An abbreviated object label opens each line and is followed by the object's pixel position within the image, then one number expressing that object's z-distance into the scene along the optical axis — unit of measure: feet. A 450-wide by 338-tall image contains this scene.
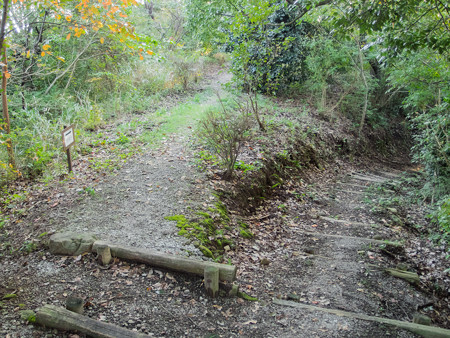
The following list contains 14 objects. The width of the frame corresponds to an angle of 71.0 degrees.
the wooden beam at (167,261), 13.23
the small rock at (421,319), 11.99
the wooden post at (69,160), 20.75
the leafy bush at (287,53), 42.67
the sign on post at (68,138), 19.65
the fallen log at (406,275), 15.76
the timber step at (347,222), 22.50
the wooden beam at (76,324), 10.11
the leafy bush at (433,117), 26.84
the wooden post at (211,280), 12.92
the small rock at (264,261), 17.06
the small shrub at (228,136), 22.22
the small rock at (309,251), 18.84
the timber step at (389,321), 11.46
